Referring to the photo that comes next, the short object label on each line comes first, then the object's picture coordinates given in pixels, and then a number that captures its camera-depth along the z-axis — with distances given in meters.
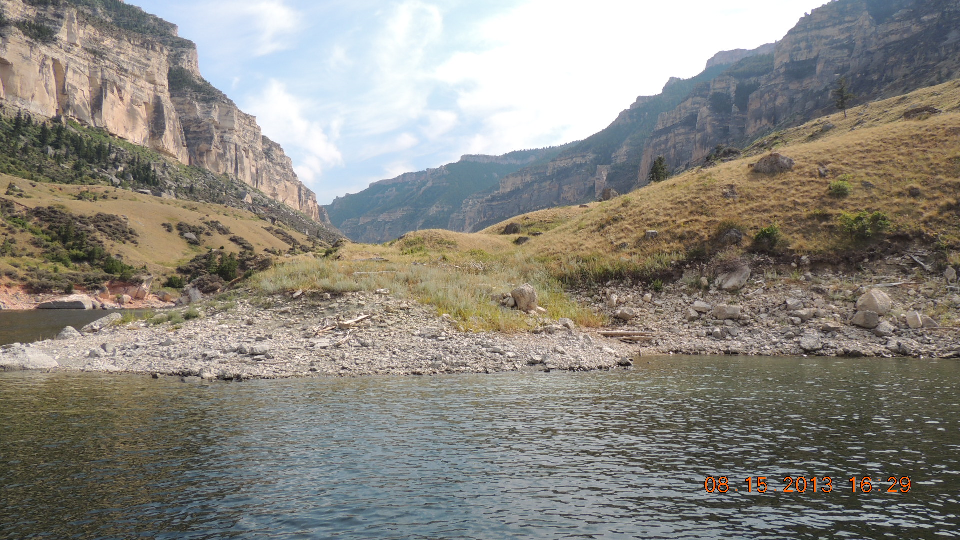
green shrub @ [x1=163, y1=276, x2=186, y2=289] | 77.81
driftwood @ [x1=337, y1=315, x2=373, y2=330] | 20.44
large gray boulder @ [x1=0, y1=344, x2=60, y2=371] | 16.94
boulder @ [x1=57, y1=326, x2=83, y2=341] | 22.76
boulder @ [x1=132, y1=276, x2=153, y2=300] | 69.38
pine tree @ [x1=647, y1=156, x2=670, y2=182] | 66.12
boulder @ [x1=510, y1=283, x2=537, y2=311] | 24.92
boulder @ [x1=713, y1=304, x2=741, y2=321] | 23.85
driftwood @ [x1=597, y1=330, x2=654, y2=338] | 23.28
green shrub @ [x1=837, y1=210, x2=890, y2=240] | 25.84
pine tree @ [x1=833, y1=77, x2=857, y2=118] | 68.94
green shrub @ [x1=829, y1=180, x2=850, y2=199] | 29.72
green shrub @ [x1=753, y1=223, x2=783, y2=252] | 27.70
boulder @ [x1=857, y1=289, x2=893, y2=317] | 21.04
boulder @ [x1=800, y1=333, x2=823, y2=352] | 19.44
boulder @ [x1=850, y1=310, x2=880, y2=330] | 20.56
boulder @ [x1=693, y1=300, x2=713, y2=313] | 24.89
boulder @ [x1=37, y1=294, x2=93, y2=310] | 56.56
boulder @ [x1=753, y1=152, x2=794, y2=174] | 35.19
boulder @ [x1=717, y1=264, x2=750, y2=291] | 26.12
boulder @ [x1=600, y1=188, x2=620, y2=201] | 62.84
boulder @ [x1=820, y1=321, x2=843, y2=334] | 20.83
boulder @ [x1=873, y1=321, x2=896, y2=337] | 19.73
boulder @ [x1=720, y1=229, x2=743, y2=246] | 28.88
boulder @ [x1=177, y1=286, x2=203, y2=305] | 43.58
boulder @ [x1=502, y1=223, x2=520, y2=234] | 56.71
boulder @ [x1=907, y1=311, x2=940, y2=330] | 19.89
